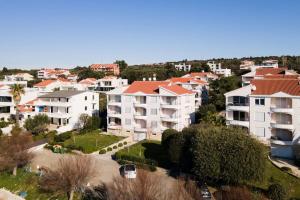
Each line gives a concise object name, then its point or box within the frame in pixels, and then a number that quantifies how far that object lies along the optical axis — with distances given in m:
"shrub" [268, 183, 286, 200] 35.12
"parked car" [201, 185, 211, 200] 35.53
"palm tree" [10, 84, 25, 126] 72.94
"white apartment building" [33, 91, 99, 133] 73.12
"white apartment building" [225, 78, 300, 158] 48.97
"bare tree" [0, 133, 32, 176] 47.97
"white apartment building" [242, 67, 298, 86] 81.06
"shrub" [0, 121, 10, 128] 73.05
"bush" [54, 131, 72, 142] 63.72
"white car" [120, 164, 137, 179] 41.88
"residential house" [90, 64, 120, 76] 186.69
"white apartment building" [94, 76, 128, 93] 123.12
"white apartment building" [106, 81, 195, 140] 63.57
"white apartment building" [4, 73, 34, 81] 127.22
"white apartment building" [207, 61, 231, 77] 142.11
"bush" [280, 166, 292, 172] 43.47
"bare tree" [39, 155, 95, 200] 39.41
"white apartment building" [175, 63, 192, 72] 193.12
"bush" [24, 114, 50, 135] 67.25
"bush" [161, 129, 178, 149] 49.12
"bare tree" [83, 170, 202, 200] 29.02
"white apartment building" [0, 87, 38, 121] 79.88
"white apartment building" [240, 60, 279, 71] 140.85
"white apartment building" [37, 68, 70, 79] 186.75
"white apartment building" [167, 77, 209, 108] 82.38
